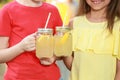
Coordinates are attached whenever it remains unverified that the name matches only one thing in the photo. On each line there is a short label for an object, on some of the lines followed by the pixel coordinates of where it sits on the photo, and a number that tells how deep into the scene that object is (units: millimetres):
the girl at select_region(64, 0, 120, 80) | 1436
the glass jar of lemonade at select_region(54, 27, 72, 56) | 1327
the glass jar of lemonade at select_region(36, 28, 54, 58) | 1295
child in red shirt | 1433
